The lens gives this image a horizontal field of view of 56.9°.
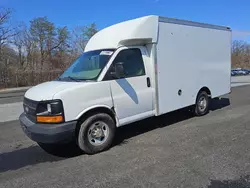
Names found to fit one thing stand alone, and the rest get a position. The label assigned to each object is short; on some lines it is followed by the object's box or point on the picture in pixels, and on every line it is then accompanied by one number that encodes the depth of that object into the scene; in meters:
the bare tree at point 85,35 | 42.50
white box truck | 4.30
